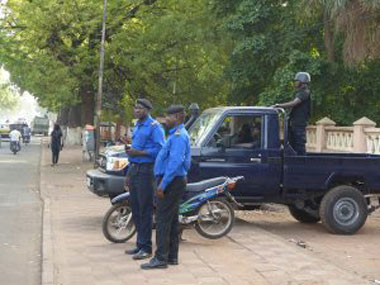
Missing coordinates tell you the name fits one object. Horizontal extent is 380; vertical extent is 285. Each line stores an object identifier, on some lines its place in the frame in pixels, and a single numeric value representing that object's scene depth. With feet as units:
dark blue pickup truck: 33.22
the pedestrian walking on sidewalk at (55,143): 85.76
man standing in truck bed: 33.76
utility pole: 77.56
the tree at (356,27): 49.29
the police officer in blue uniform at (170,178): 23.24
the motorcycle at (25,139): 160.23
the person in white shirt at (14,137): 110.65
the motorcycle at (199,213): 28.81
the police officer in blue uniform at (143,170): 25.14
